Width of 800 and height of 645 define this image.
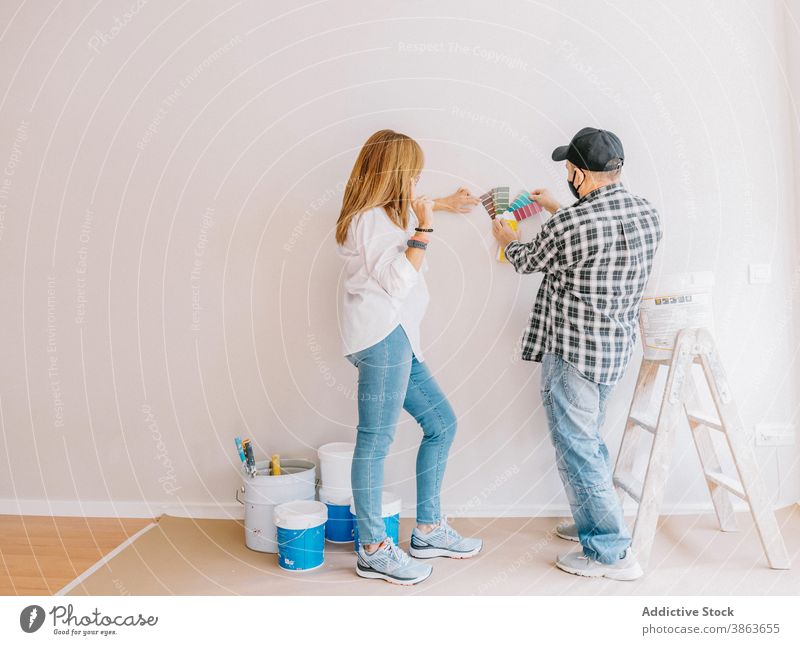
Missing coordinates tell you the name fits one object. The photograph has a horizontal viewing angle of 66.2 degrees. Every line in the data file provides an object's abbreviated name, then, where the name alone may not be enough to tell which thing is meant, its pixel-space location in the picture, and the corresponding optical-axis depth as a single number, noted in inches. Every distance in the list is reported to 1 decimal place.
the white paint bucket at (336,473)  71.9
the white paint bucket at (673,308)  63.7
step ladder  60.9
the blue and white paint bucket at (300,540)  63.5
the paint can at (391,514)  67.2
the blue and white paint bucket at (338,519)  71.4
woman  60.6
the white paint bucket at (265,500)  69.5
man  59.7
